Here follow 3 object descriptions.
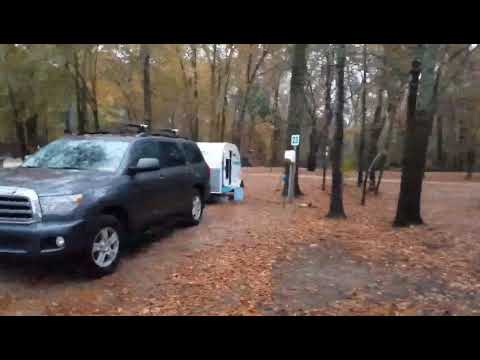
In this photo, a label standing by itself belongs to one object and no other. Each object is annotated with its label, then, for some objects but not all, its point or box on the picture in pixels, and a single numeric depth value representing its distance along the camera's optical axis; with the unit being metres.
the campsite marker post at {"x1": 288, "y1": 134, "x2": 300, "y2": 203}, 11.76
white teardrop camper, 12.12
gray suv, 4.61
